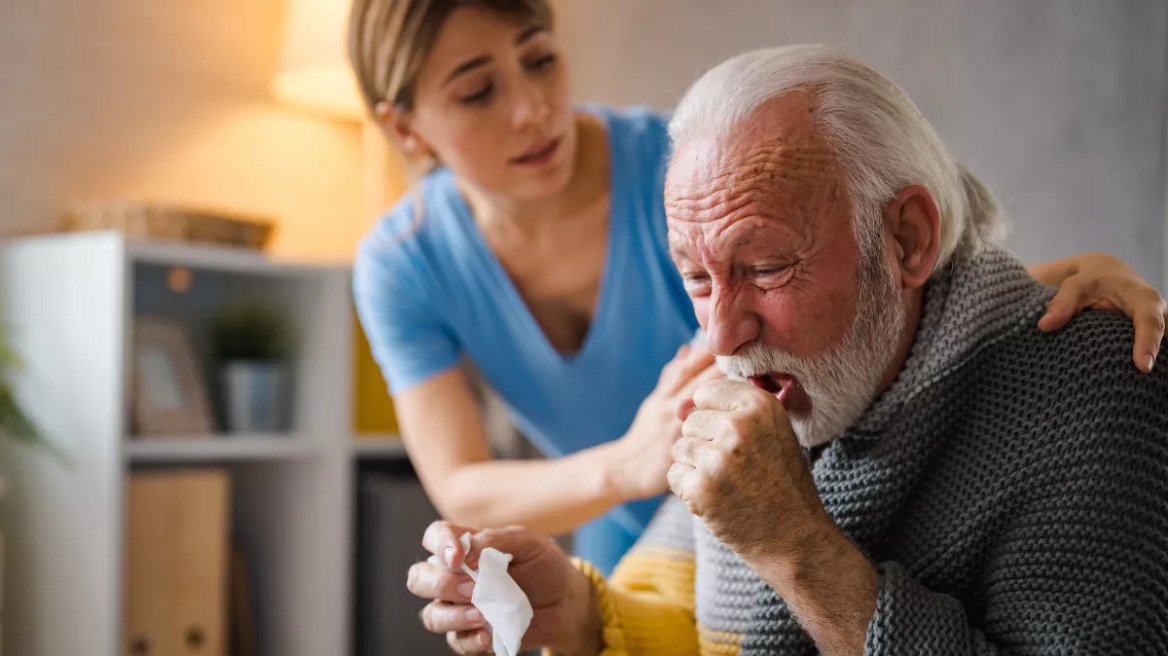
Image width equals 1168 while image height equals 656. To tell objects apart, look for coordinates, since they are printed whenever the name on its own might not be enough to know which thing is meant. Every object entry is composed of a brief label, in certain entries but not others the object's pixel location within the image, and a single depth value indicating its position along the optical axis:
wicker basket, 2.46
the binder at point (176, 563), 2.48
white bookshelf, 2.35
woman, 1.55
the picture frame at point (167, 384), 2.48
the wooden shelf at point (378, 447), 2.86
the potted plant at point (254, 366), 2.71
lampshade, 2.94
